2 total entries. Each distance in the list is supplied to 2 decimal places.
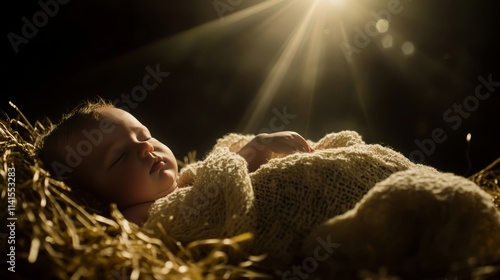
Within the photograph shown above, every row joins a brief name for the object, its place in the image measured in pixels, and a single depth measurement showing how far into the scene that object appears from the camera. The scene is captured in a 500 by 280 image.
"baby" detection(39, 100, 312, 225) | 1.15
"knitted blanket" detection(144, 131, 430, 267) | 0.89
